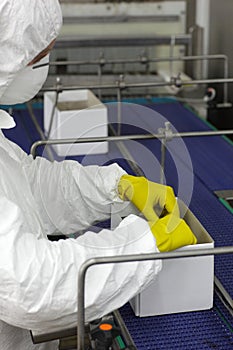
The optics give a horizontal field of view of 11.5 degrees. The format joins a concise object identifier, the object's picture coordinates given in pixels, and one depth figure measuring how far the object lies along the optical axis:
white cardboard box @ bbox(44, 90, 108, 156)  4.45
